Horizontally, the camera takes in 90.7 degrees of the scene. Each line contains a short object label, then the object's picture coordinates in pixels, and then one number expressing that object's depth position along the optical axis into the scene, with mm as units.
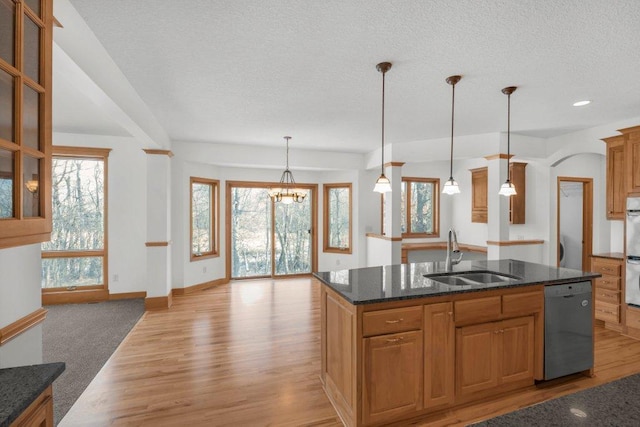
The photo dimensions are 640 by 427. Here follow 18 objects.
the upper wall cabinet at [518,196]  5387
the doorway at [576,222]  5613
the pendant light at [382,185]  2904
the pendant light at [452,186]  3027
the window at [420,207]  6977
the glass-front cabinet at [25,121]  1103
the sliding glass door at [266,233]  6629
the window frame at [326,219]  7027
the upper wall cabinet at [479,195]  6113
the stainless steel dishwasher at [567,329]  2590
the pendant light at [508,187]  3097
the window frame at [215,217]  6270
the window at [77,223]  5020
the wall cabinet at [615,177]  3881
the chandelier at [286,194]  5375
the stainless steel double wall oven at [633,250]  3561
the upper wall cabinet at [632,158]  3580
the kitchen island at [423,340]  2078
